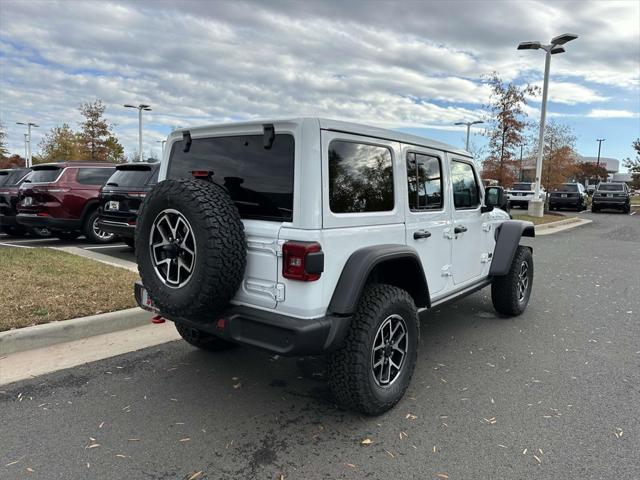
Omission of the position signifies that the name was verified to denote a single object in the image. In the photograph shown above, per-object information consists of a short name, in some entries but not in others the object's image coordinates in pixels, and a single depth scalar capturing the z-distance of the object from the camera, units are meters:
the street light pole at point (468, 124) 38.91
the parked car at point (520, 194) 25.27
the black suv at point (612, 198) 26.02
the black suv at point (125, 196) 7.94
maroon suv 9.49
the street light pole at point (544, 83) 17.95
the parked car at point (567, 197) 25.73
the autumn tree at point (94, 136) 28.89
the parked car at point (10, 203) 10.49
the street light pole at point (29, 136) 39.99
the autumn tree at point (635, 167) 44.50
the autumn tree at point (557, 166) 26.17
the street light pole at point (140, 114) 31.03
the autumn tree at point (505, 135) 21.05
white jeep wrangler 2.82
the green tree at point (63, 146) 30.20
